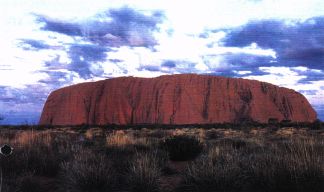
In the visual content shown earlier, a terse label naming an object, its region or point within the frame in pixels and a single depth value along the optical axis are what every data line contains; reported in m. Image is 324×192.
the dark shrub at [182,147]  13.73
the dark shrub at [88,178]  8.84
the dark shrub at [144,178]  8.72
